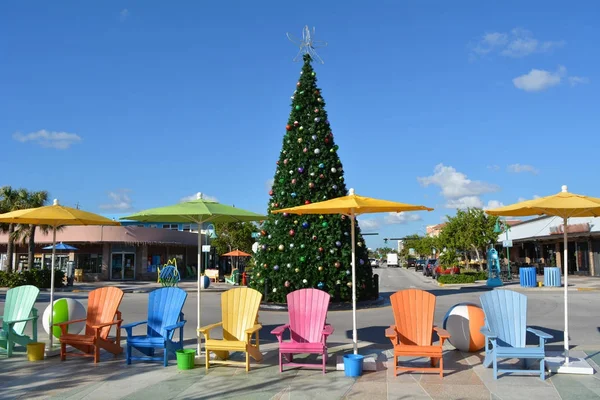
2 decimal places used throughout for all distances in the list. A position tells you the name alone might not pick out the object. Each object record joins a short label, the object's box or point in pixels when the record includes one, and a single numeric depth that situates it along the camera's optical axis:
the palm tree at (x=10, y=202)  31.58
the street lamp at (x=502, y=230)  33.31
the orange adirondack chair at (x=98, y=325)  8.52
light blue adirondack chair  7.77
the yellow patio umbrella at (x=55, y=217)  9.04
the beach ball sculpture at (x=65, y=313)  10.03
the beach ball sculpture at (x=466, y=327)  8.88
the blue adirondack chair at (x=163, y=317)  8.27
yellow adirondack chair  8.18
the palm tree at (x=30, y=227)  31.38
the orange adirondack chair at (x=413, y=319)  7.82
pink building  37.09
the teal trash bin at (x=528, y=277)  26.92
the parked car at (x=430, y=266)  43.42
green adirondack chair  8.93
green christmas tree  16.50
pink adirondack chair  8.00
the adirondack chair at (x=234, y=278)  32.79
